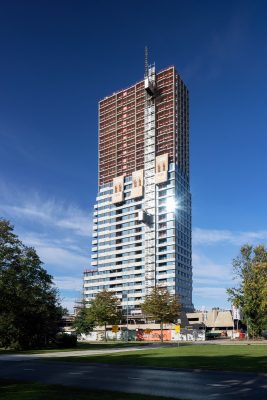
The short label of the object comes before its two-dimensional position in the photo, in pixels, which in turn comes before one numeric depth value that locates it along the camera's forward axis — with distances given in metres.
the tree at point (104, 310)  100.94
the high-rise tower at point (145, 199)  166.38
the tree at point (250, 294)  74.81
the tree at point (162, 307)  94.31
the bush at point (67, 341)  63.06
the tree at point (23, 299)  53.84
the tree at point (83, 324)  95.19
